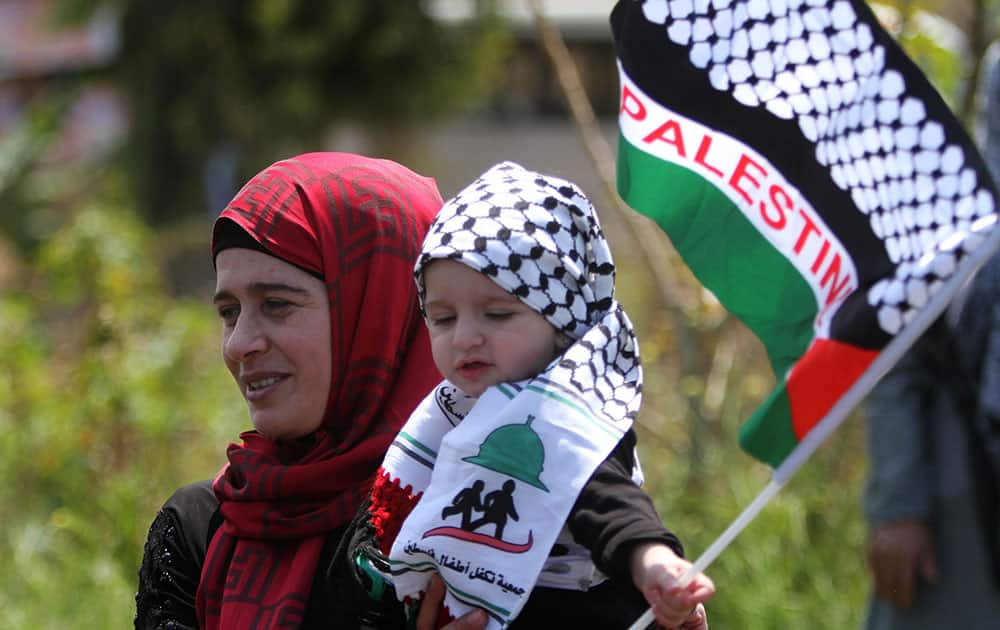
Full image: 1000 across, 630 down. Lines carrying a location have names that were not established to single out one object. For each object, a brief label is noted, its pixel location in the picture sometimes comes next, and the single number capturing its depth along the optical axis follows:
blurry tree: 29.48
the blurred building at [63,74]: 34.07
